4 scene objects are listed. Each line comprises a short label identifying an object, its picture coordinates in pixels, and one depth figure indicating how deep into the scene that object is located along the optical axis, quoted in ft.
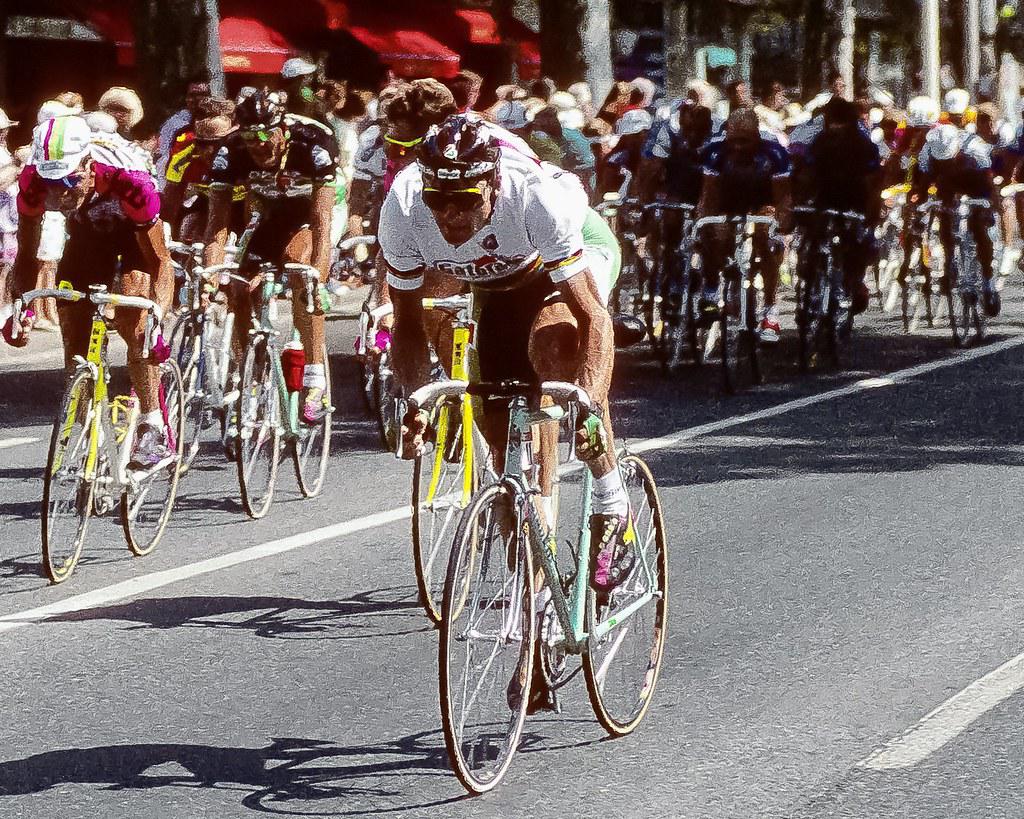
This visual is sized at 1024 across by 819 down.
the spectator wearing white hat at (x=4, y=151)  57.67
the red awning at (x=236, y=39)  92.02
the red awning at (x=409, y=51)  108.37
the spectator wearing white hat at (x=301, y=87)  58.44
